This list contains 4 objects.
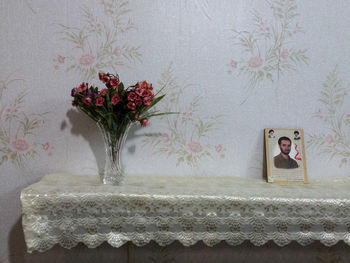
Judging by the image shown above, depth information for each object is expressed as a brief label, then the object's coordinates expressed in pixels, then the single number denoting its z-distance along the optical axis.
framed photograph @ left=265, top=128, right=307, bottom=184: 1.16
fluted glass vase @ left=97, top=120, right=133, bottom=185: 1.05
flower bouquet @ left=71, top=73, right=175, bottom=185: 1.00
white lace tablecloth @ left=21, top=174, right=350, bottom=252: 0.91
